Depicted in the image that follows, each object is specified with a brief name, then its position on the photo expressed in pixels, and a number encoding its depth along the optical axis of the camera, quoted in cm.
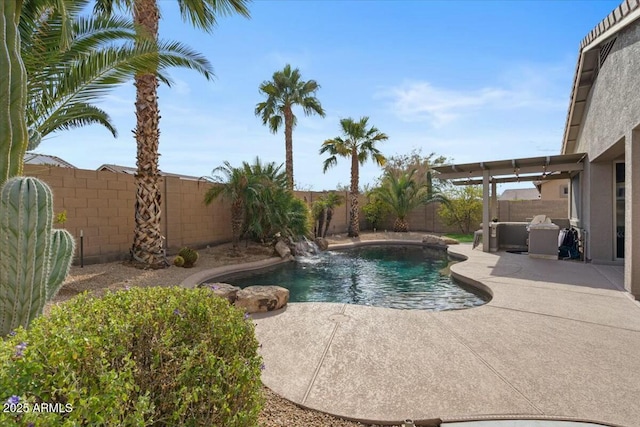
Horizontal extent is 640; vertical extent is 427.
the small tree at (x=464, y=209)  2120
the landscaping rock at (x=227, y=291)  612
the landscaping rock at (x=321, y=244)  1595
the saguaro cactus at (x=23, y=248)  260
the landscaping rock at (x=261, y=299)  592
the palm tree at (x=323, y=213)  1848
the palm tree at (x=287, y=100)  1889
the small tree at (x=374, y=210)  2306
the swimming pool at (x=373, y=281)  758
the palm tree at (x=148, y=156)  903
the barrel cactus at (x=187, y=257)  995
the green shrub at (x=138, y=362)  142
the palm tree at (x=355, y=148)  1980
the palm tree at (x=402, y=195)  2147
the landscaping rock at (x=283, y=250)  1294
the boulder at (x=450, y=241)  1682
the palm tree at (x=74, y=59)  559
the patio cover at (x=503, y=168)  1124
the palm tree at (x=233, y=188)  1230
